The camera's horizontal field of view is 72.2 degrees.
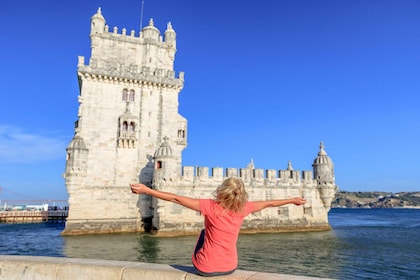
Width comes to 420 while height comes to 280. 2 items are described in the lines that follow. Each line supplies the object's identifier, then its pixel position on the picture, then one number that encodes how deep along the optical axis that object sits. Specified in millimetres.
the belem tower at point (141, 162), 22484
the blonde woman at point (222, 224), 3518
